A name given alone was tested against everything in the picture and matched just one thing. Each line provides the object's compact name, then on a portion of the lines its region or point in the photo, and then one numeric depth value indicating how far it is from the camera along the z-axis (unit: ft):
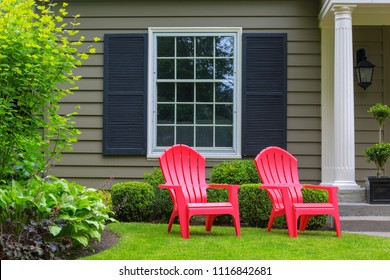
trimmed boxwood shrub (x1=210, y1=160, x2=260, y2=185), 25.45
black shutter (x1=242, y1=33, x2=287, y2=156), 28.02
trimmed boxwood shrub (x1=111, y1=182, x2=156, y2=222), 24.98
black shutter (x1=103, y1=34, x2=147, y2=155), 28.43
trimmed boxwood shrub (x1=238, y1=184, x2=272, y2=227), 23.82
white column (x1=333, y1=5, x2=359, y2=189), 24.89
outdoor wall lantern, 27.73
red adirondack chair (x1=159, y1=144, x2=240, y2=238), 19.94
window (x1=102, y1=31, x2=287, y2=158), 28.19
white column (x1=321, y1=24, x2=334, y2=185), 27.89
